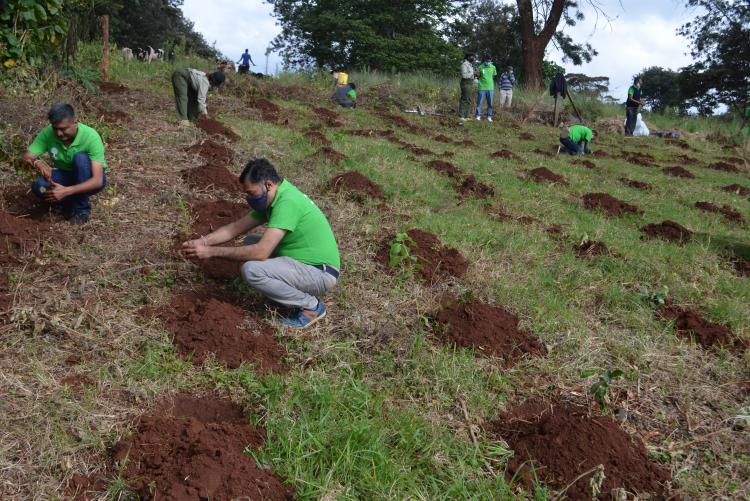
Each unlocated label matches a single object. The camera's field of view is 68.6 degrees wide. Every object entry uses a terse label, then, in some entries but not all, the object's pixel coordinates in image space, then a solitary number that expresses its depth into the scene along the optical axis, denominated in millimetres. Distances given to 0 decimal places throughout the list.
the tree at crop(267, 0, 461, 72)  31766
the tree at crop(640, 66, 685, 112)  40466
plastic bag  15578
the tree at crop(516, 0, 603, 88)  18656
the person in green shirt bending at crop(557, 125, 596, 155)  10781
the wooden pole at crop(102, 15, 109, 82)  10000
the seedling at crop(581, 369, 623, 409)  3022
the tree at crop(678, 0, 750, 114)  29719
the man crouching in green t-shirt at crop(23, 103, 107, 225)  4156
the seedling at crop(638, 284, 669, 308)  4301
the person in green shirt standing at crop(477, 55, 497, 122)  14025
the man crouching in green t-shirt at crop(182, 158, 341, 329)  3408
